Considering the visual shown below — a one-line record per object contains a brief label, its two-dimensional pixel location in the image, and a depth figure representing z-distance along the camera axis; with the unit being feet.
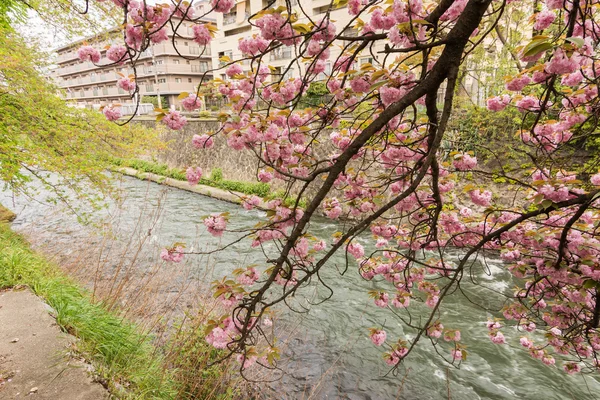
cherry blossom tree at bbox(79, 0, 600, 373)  4.36
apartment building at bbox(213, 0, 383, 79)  49.73
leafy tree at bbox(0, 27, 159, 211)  12.34
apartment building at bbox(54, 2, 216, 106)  87.20
